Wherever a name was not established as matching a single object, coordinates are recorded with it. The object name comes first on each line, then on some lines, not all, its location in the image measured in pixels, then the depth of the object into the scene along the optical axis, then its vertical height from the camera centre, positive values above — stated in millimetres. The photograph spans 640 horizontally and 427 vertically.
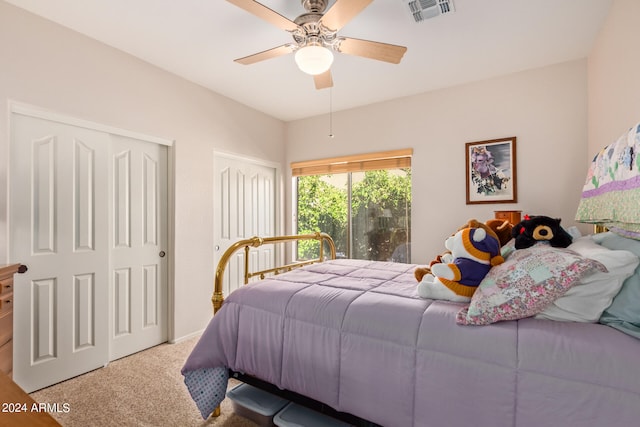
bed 996 -515
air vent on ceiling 1954 +1324
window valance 3574 +640
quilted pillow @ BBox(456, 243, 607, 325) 1104 -278
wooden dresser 1677 -550
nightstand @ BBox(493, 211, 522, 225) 2670 -32
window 3678 +133
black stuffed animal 1616 -112
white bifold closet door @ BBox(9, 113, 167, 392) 2129 -236
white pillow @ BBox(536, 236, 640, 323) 1092 -286
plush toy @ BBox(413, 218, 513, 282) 1772 -140
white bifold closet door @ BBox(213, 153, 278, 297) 3547 +82
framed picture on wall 2979 +408
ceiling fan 1663 +1099
